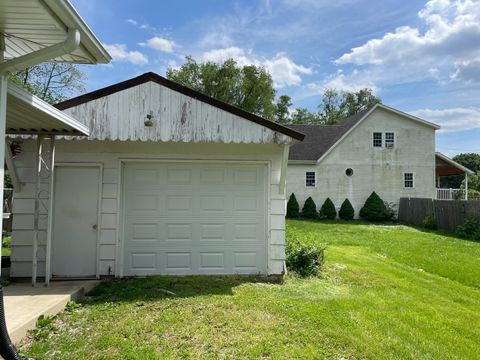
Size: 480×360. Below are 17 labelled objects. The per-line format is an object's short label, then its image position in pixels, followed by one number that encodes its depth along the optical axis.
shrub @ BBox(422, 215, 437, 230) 18.02
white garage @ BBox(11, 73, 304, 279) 7.02
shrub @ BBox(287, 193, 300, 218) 22.44
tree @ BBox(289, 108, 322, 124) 48.00
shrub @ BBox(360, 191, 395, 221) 22.00
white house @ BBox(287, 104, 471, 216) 23.11
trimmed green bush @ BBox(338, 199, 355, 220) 22.44
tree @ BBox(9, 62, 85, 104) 22.70
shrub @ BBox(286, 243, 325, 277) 7.93
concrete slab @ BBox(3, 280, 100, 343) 4.54
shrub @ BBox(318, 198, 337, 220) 22.39
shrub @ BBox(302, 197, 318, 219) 22.44
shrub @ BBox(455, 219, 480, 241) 14.80
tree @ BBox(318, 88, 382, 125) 49.50
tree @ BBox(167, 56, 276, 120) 37.22
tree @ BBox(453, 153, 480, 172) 76.12
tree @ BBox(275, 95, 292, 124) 44.58
